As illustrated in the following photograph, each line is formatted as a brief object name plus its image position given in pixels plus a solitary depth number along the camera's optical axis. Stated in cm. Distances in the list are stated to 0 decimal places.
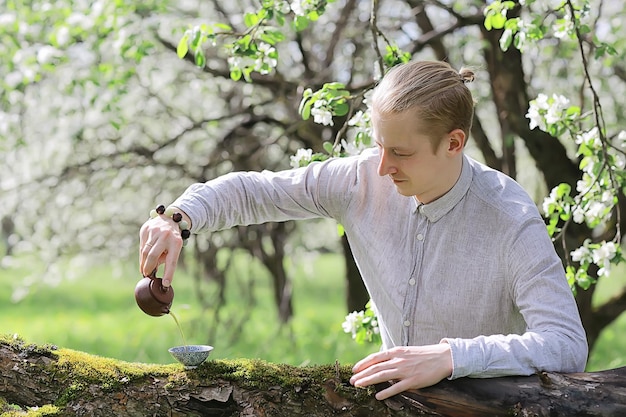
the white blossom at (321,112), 305
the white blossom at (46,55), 477
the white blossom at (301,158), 311
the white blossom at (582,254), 331
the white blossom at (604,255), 327
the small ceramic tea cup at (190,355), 217
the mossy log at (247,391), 198
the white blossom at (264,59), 318
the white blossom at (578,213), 327
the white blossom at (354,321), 330
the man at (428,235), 201
